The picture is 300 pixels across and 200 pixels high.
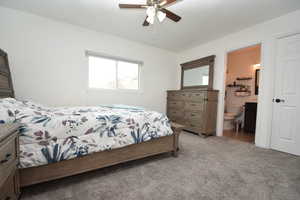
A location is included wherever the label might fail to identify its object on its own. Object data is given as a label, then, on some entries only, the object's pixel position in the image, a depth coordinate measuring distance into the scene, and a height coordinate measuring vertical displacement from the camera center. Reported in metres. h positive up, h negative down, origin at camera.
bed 1.15 -0.50
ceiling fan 1.68 +1.17
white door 2.15 -0.01
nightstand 0.79 -0.48
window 3.15 +0.52
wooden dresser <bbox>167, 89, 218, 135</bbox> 3.02 -0.38
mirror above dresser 3.37 +0.61
